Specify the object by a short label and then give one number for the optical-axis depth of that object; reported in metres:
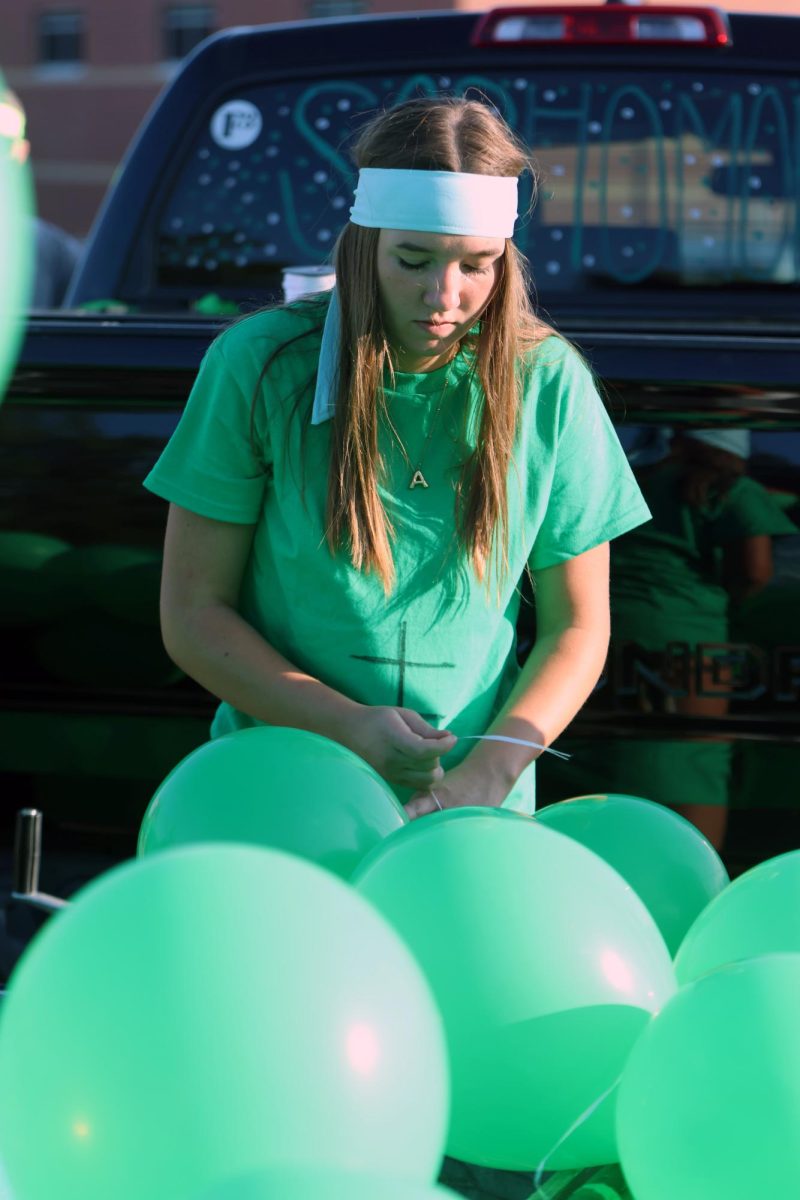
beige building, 34.91
